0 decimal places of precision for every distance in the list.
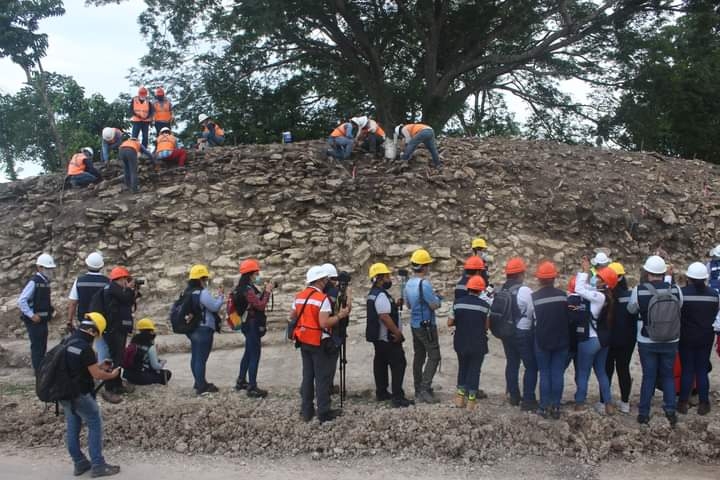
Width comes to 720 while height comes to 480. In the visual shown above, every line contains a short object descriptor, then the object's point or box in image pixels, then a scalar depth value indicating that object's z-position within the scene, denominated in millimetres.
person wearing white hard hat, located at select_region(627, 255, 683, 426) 6172
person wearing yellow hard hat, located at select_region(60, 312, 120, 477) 5336
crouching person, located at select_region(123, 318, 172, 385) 7773
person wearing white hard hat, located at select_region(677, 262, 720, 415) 6480
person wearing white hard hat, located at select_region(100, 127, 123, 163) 13445
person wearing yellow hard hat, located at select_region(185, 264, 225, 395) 7262
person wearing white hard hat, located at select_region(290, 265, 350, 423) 6340
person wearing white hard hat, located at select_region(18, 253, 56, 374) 7996
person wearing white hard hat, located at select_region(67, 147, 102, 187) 13531
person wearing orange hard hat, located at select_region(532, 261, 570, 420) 6324
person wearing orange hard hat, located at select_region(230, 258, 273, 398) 7277
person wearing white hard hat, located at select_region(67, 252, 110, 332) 7742
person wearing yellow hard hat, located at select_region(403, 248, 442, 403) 6906
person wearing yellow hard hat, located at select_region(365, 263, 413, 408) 6816
